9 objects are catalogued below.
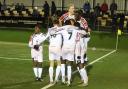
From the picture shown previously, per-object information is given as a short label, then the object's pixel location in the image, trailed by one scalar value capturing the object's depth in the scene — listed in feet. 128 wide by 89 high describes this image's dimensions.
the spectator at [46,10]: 139.68
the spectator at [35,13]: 138.23
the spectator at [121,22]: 126.00
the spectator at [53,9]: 140.26
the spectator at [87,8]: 132.97
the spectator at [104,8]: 131.75
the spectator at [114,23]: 126.93
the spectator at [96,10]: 132.36
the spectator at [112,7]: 132.46
